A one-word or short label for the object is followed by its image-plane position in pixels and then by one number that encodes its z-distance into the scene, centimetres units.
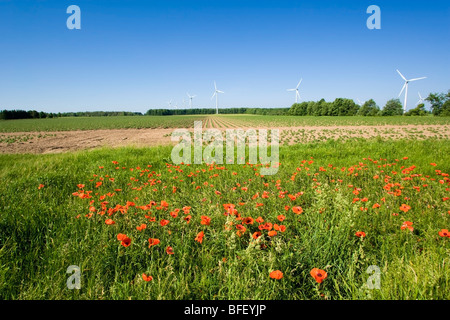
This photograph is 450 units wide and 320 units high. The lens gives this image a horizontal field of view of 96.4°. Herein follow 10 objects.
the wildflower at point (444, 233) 196
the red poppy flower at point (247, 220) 239
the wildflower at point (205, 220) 208
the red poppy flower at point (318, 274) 143
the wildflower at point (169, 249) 194
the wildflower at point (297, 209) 236
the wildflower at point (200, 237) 202
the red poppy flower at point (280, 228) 207
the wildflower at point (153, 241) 188
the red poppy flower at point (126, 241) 185
